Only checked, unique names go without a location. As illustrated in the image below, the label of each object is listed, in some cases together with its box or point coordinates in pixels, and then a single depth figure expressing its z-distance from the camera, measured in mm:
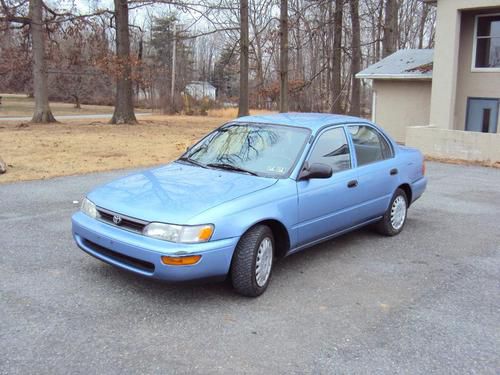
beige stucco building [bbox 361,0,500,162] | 16328
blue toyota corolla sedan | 4027
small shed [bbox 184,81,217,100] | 43250
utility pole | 40097
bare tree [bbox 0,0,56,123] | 23703
